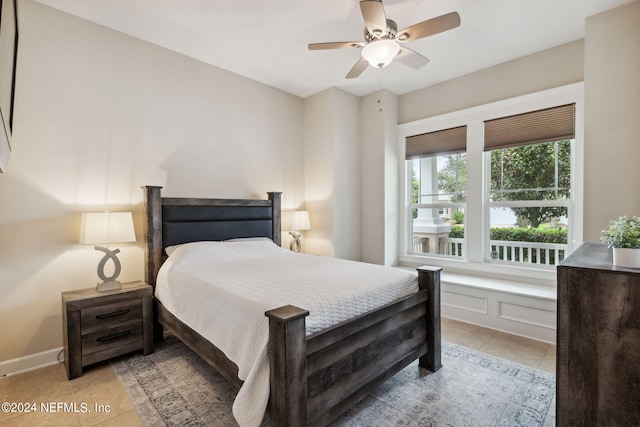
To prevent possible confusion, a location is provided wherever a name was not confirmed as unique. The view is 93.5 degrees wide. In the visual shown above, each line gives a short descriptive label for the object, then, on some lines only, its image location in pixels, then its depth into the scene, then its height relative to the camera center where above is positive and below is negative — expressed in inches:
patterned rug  70.7 -49.3
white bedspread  58.4 -20.7
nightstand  88.2 -35.8
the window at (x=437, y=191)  155.2 +9.8
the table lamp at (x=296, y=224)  157.1 -7.9
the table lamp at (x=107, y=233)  93.3 -7.4
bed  54.0 -30.9
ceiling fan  75.4 +48.4
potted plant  45.0 -5.4
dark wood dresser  43.6 -20.7
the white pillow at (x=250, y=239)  133.2 -13.5
